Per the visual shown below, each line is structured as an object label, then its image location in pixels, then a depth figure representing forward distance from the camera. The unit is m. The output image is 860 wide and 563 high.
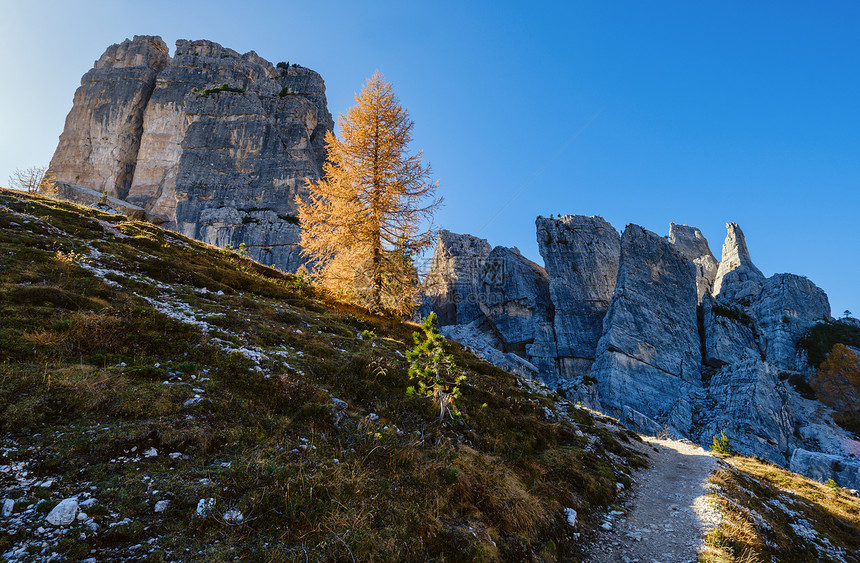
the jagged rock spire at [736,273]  76.44
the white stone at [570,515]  8.29
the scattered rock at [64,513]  4.05
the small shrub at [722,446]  20.84
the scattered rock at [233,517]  4.88
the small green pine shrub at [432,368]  10.12
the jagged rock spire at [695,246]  104.70
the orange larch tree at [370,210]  21.14
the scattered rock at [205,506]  4.80
